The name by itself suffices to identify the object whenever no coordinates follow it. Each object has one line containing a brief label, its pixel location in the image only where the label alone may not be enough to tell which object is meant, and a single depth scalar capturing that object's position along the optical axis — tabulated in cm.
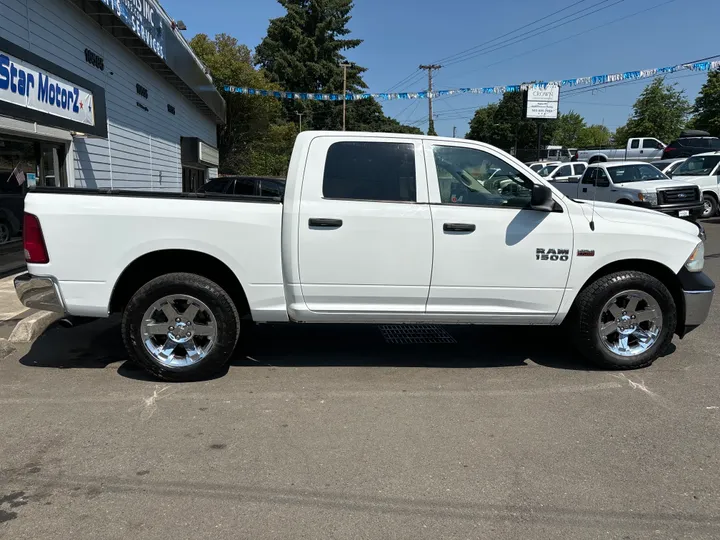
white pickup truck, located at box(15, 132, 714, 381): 431
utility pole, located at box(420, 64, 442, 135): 4988
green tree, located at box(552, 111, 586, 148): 7412
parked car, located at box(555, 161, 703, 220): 1395
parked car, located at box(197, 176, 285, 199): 1299
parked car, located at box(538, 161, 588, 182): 2233
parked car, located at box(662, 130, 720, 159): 2622
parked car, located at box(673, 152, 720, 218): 1680
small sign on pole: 3906
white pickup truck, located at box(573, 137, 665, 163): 3192
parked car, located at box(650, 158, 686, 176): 1759
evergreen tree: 5416
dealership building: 798
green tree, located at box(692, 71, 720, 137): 4150
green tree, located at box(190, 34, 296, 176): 3020
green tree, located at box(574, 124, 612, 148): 8875
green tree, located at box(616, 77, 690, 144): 4122
